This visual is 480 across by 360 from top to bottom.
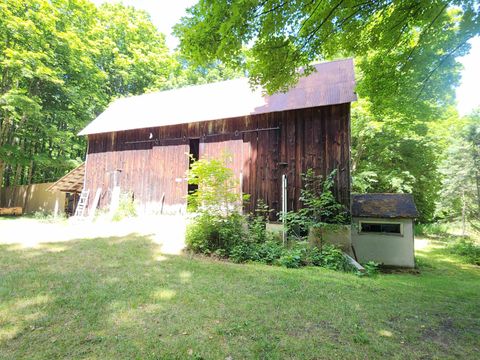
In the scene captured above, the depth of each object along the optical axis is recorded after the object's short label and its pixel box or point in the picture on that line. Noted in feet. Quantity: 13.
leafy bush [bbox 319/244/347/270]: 22.91
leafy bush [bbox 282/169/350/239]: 27.04
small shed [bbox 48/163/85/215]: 52.42
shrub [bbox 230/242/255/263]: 22.88
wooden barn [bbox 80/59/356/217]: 30.99
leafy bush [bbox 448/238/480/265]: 38.40
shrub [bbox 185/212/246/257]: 24.30
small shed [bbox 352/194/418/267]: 31.37
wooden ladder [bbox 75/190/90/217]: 46.34
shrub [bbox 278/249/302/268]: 22.13
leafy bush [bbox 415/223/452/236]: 60.75
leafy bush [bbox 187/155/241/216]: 25.79
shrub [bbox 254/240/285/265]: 23.29
